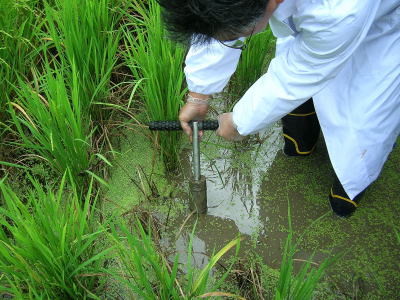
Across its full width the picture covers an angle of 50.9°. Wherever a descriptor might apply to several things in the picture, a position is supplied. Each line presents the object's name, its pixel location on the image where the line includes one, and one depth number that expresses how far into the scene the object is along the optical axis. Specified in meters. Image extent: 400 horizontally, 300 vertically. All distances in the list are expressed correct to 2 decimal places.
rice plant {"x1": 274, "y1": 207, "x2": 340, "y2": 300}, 1.08
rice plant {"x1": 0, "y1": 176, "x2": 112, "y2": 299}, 1.09
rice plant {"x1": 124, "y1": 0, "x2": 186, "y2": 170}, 1.60
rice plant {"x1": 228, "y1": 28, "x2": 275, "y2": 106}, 1.84
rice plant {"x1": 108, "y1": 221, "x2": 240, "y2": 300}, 1.07
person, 1.07
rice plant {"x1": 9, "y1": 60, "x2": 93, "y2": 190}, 1.42
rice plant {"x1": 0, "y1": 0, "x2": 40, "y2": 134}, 1.70
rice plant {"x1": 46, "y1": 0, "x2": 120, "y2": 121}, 1.67
